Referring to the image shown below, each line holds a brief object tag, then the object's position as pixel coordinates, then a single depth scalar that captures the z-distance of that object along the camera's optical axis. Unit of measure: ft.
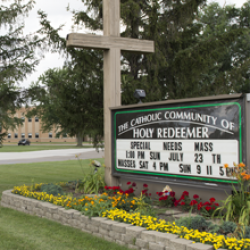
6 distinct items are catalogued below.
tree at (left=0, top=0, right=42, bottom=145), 30.99
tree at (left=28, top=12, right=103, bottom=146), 30.40
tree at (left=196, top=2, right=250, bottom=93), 80.89
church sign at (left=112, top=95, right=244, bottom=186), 16.96
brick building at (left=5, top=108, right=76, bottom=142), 287.89
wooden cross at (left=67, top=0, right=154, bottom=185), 24.44
